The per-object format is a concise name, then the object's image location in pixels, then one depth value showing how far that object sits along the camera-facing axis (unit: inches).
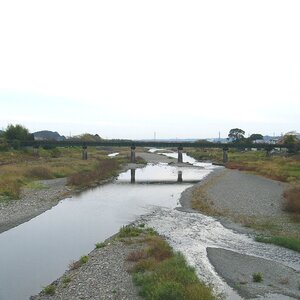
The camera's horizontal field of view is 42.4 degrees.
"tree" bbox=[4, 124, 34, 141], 3572.8
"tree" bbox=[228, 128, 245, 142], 6688.0
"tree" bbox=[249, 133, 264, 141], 6412.4
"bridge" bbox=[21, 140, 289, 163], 3449.8
